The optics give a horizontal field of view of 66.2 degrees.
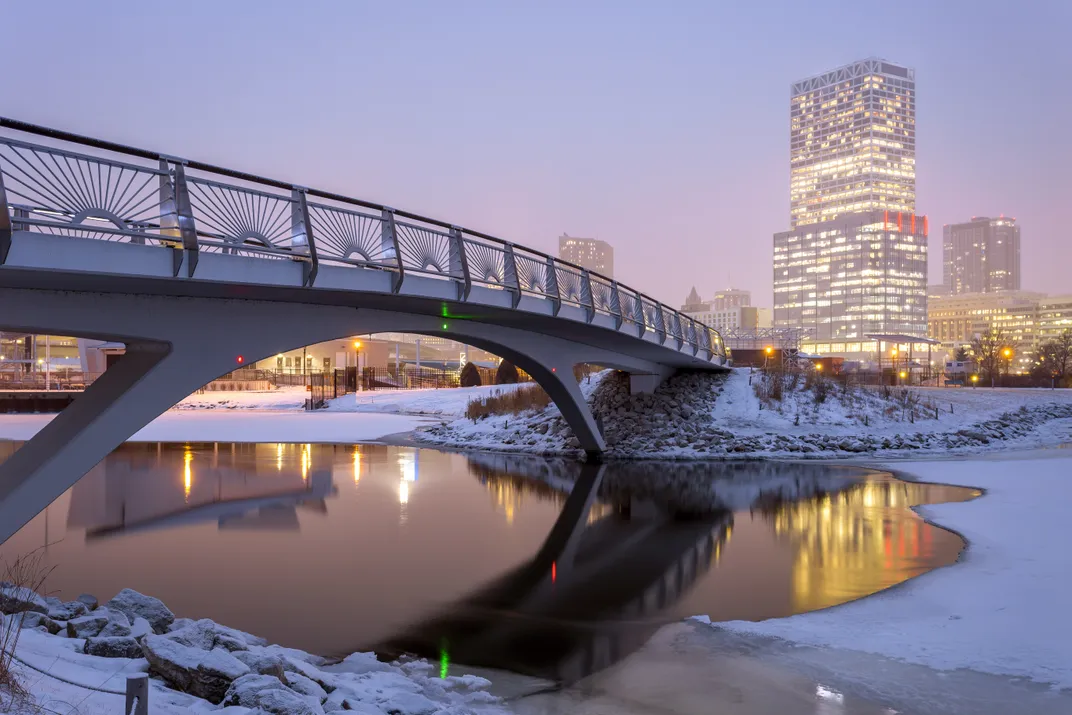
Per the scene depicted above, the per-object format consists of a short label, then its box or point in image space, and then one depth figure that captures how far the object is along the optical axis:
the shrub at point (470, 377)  57.19
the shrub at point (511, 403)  34.88
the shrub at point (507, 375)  49.94
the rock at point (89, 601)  8.89
